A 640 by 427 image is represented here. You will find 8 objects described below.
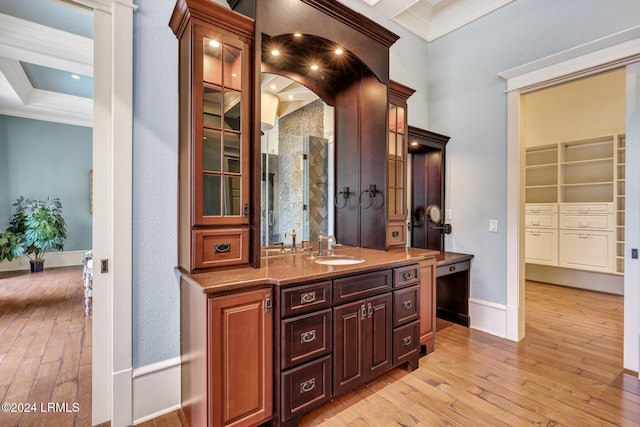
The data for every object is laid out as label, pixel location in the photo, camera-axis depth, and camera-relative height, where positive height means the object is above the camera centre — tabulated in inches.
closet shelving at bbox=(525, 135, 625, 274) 167.5 +3.8
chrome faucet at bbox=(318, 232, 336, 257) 93.2 -10.2
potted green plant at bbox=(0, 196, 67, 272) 201.9 -14.1
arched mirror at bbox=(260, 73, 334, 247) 93.0 +16.9
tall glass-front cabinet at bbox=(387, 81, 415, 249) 105.6 +16.5
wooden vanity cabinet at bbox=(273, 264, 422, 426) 63.1 -29.8
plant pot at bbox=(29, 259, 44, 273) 216.7 -38.4
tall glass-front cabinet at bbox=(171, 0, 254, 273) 64.5 +17.3
